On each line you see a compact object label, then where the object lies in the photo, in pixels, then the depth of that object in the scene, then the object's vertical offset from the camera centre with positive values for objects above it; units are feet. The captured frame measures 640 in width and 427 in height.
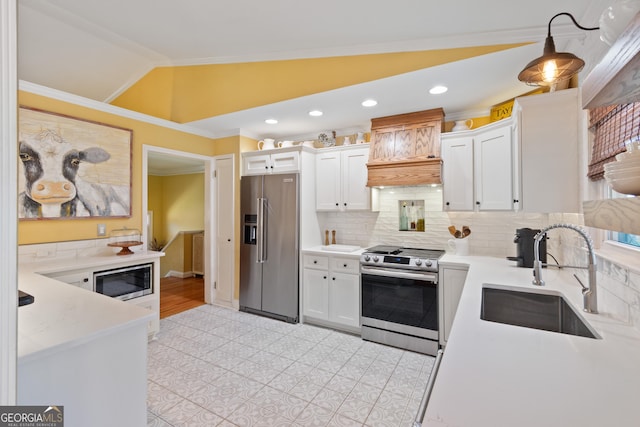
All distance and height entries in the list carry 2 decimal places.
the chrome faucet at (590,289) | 4.54 -1.15
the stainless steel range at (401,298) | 9.24 -2.77
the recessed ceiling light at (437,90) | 8.53 +3.78
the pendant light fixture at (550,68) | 4.38 +2.35
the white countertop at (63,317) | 3.61 -1.54
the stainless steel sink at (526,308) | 5.64 -1.90
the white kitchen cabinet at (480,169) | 8.57 +1.48
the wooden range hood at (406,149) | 10.08 +2.41
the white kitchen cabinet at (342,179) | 11.49 +1.50
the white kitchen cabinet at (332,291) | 10.71 -2.91
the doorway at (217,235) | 13.53 -0.92
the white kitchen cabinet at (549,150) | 6.64 +1.56
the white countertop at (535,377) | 2.25 -1.56
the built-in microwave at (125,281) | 8.85 -2.16
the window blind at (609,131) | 3.97 +1.31
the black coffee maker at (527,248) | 8.09 -0.91
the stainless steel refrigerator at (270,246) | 11.87 -1.32
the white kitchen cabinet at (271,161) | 11.98 +2.33
